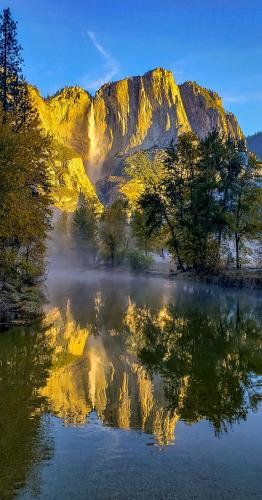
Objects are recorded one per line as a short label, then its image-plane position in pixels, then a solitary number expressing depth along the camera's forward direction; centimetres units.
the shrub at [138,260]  9081
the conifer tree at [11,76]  3881
